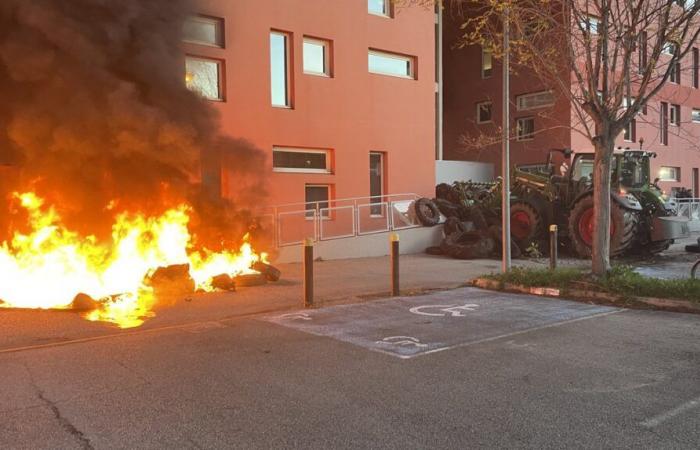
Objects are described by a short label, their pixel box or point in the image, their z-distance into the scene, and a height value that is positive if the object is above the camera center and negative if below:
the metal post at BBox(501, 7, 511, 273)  10.38 +0.50
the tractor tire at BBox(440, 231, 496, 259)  14.82 -1.14
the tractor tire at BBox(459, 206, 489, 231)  16.06 -0.43
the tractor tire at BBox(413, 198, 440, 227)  16.41 -0.29
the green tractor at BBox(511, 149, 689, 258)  13.41 -0.20
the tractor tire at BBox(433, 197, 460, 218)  17.00 -0.20
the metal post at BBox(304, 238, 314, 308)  8.31 -0.99
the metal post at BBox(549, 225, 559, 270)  11.02 -0.88
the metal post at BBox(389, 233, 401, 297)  9.10 -1.00
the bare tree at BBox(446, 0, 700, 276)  8.60 +2.30
